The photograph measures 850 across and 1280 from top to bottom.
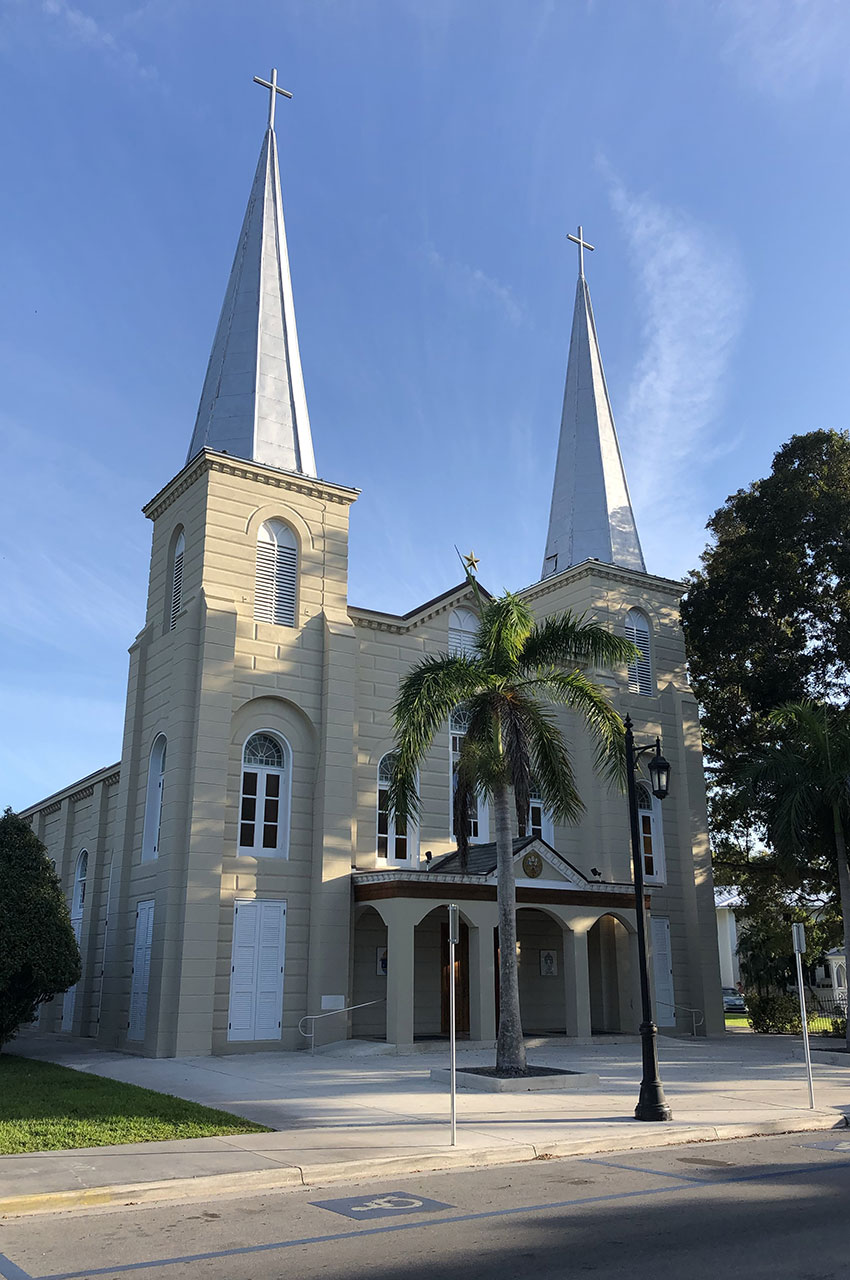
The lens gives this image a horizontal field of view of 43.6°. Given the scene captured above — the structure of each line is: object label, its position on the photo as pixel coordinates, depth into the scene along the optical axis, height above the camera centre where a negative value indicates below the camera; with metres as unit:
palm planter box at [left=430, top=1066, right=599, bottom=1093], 16.36 -1.71
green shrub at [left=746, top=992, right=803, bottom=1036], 33.03 -1.44
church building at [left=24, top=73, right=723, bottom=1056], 22.77 +3.42
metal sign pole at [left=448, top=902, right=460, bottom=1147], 11.67 +0.28
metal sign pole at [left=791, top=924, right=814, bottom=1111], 15.18 +0.31
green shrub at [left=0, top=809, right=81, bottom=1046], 20.80 +0.61
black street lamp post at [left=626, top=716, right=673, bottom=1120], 13.79 -0.22
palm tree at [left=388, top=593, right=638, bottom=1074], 17.52 +4.02
